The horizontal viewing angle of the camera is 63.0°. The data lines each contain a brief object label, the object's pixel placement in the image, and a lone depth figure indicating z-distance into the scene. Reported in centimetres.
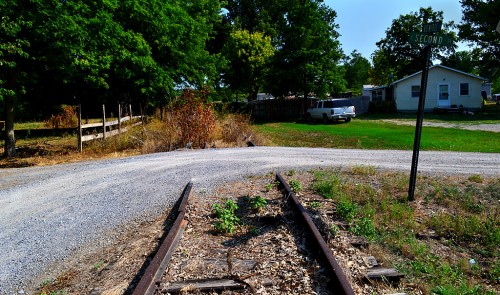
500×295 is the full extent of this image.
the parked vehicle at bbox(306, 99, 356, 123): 3088
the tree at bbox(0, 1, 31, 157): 1295
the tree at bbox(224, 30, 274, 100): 4216
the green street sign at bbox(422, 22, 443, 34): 647
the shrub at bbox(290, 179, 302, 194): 747
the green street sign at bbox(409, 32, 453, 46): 641
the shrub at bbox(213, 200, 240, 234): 565
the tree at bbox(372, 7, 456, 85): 5972
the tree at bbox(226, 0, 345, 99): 3375
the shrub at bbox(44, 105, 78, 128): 2817
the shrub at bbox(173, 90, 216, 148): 1504
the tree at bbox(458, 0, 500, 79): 3850
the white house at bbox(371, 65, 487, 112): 4016
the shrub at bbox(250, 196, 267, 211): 636
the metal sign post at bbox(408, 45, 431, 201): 662
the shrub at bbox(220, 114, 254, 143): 1636
